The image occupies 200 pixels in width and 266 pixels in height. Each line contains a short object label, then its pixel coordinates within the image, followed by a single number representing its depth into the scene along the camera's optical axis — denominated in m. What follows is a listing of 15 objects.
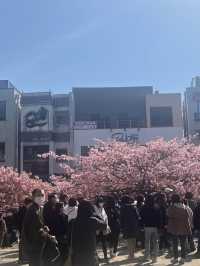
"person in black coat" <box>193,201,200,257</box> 8.62
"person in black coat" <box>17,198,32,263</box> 9.00
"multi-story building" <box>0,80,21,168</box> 29.15
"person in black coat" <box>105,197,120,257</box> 8.67
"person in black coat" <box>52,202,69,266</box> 6.48
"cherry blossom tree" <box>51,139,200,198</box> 13.53
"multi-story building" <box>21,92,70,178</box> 29.08
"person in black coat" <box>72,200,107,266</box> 5.17
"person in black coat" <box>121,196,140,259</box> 8.07
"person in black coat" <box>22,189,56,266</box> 5.28
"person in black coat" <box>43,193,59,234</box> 6.48
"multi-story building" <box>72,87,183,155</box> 28.88
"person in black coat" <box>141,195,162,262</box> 8.03
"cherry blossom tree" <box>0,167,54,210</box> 16.59
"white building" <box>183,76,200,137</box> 29.85
